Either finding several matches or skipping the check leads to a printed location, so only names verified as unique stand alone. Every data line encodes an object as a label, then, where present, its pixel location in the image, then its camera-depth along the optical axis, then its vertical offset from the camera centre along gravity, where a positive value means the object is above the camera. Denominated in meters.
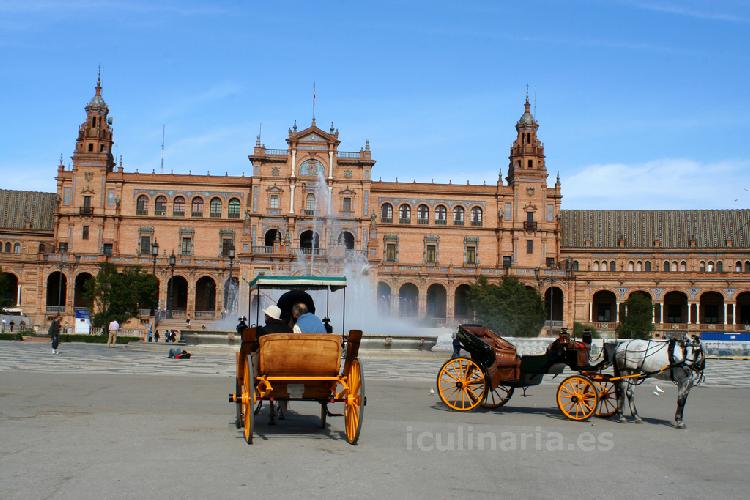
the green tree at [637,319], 68.38 +0.37
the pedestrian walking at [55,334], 34.20 -0.94
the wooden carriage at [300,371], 10.97 -0.71
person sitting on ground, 33.00 -1.60
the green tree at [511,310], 61.25 +0.80
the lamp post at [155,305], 71.84 +0.69
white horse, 14.87 -0.68
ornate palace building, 78.06 +7.46
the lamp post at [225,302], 75.81 +1.08
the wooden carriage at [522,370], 14.88 -0.87
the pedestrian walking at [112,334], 44.91 -1.16
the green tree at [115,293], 57.81 +1.27
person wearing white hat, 12.31 -0.12
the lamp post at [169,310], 73.31 +0.27
